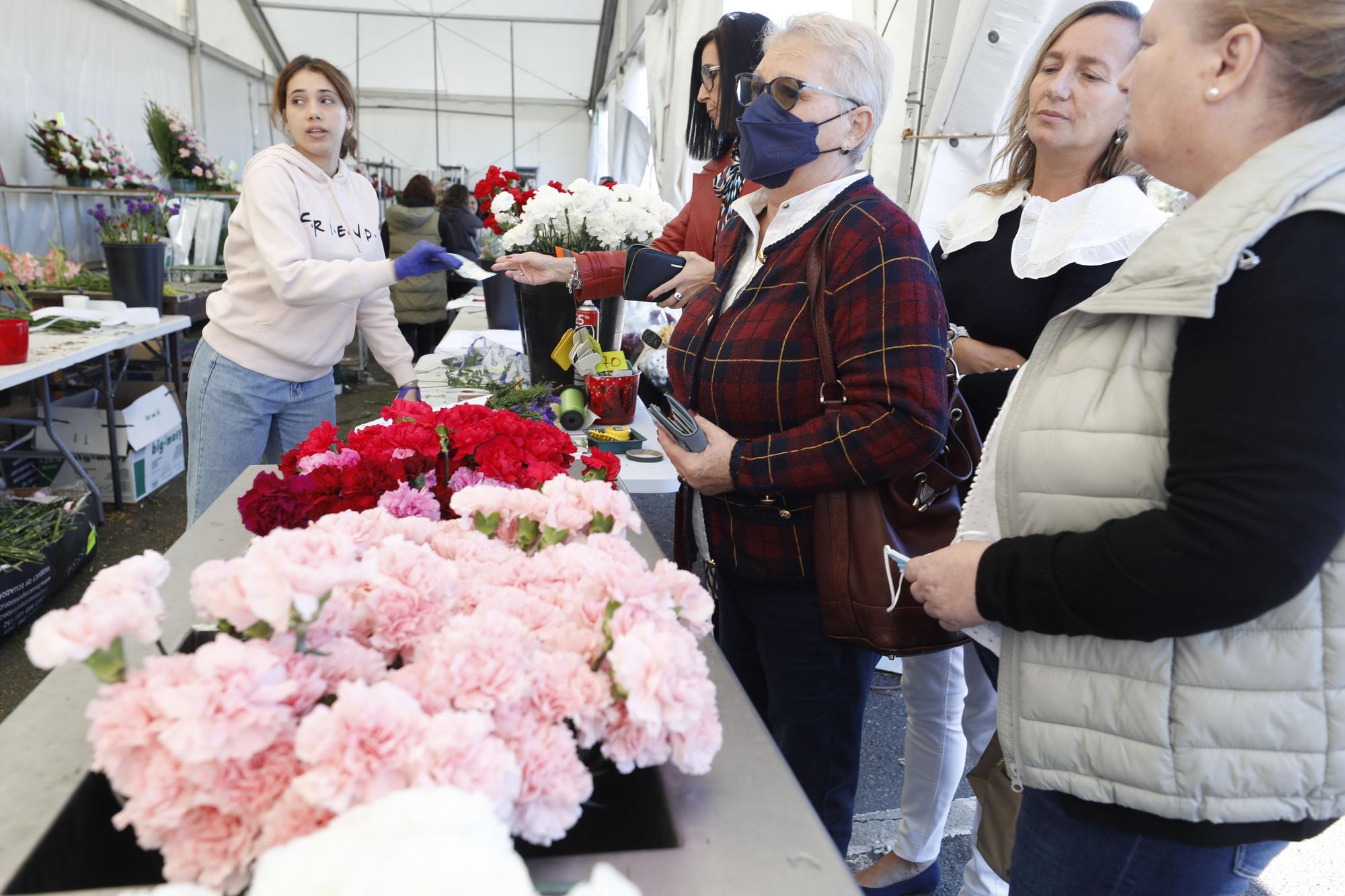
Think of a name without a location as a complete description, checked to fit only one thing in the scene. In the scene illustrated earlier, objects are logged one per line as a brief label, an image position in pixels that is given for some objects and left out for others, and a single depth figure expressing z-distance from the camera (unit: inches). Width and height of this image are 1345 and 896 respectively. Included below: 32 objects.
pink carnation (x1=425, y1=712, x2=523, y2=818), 20.8
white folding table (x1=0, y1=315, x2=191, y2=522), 120.1
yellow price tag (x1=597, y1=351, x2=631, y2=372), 94.8
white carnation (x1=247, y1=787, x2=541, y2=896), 16.6
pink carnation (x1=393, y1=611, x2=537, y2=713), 23.5
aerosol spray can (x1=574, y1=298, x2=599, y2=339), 99.8
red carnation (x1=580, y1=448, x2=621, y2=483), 49.3
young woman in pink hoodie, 91.4
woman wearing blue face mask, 50.9
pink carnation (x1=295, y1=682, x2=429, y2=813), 20.5
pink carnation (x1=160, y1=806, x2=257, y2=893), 22.4
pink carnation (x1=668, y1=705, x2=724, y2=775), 26.3
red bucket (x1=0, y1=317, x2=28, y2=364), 116.0
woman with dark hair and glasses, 85.7
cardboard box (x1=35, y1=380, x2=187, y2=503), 157.9
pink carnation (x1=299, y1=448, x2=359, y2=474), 48.8
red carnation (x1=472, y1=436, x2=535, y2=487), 49.1
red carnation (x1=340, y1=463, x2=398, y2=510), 45.9
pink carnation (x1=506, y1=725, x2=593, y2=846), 23.5
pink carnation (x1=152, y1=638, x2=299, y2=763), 20.8
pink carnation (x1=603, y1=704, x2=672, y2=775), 25.6
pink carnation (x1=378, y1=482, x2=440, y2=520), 43.7
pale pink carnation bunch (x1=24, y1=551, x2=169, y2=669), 21.7
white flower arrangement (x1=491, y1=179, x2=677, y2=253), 98.0
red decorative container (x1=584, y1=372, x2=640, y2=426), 93.4
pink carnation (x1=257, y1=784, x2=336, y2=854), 21.5
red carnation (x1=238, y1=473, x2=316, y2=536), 44.6
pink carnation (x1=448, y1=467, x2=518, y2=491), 50.3
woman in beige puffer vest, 30.3
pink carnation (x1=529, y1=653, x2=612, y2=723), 25.1
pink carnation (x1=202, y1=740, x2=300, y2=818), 22.0
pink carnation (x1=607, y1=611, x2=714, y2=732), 24.3
